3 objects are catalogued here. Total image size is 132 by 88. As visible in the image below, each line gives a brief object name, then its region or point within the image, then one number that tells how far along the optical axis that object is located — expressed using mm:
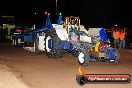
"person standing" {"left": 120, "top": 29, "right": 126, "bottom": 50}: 14090
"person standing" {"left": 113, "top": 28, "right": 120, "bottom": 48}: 14598
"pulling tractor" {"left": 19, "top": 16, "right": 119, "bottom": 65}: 8637
